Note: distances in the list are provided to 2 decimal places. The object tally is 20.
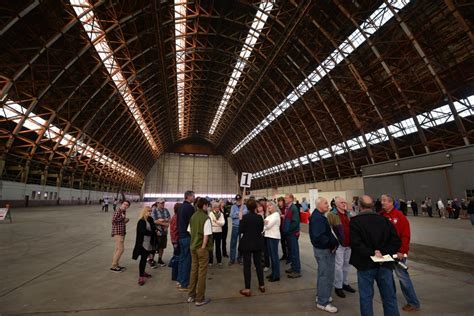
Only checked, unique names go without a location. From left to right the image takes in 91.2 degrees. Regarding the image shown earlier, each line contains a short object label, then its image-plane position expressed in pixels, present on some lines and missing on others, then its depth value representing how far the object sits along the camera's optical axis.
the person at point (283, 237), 7.30
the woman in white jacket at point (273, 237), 5.51
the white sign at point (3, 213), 13.81
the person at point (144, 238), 5.20
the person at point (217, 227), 6.35
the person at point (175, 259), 5.41
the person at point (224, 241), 7.94
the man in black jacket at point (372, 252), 3.12
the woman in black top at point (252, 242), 4.77
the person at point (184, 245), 4.92
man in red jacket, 3.99
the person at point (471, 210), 13.00
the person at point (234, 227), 7.05
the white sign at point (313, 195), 16.33
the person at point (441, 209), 18.91
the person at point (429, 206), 19.89
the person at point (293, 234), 5.92
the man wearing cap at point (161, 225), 6.62
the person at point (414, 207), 21.22
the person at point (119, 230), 5.93
